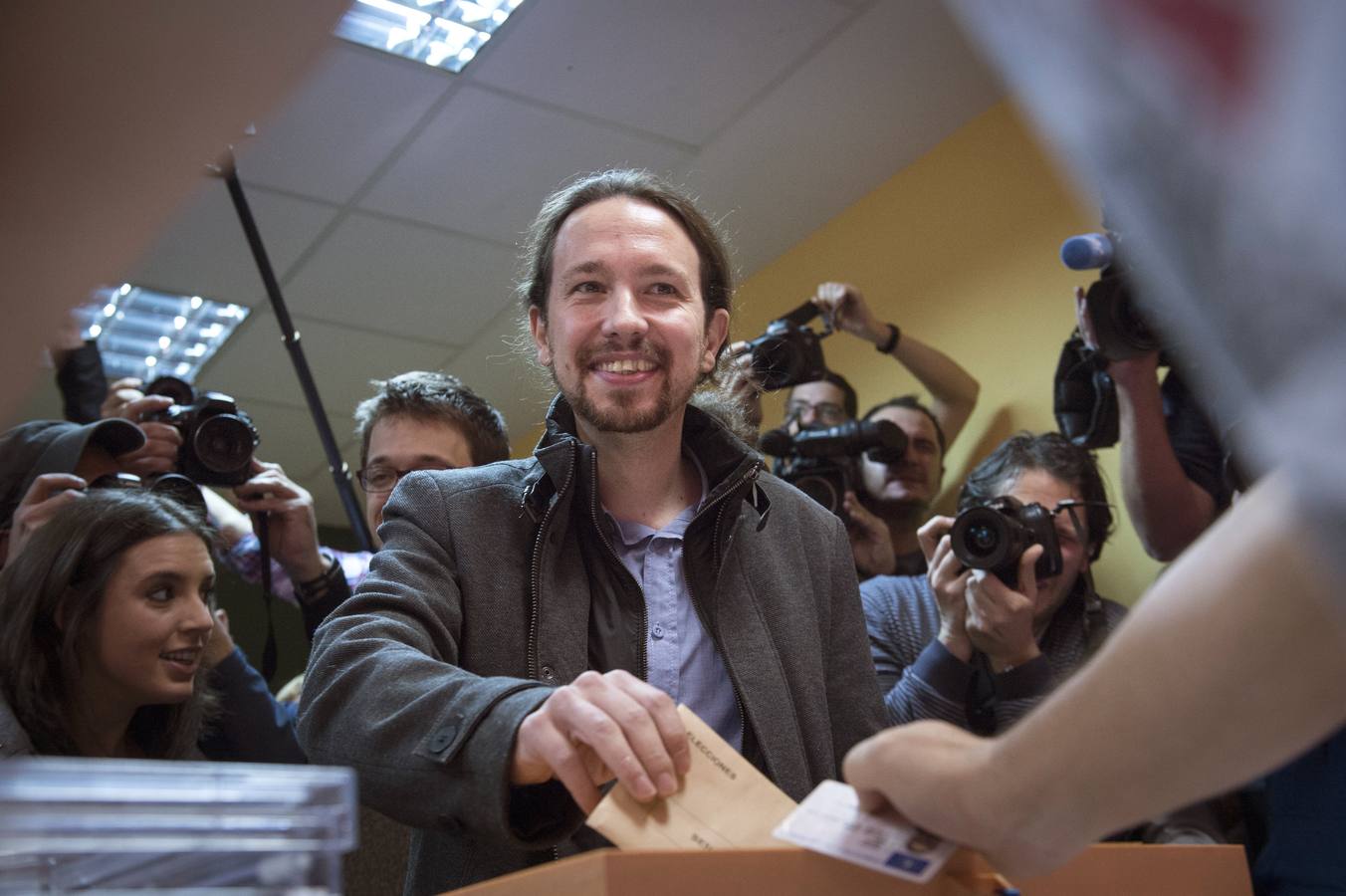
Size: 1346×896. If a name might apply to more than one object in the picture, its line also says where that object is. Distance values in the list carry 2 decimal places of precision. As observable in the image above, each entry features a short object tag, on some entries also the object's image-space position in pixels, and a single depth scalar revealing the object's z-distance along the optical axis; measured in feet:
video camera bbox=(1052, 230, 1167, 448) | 6.08
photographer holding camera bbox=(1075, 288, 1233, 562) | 6.37
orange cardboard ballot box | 1.97
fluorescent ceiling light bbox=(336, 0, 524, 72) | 9.08
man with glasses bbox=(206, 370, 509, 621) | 6.86
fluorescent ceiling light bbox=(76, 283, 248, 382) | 12.64
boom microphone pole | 8.29
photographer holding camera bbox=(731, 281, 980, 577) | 8.11
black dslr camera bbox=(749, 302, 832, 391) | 7.43
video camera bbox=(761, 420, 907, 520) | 8.07
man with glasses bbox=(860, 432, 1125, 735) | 5.63
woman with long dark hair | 5.55
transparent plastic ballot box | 1.39
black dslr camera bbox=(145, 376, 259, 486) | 7.00
